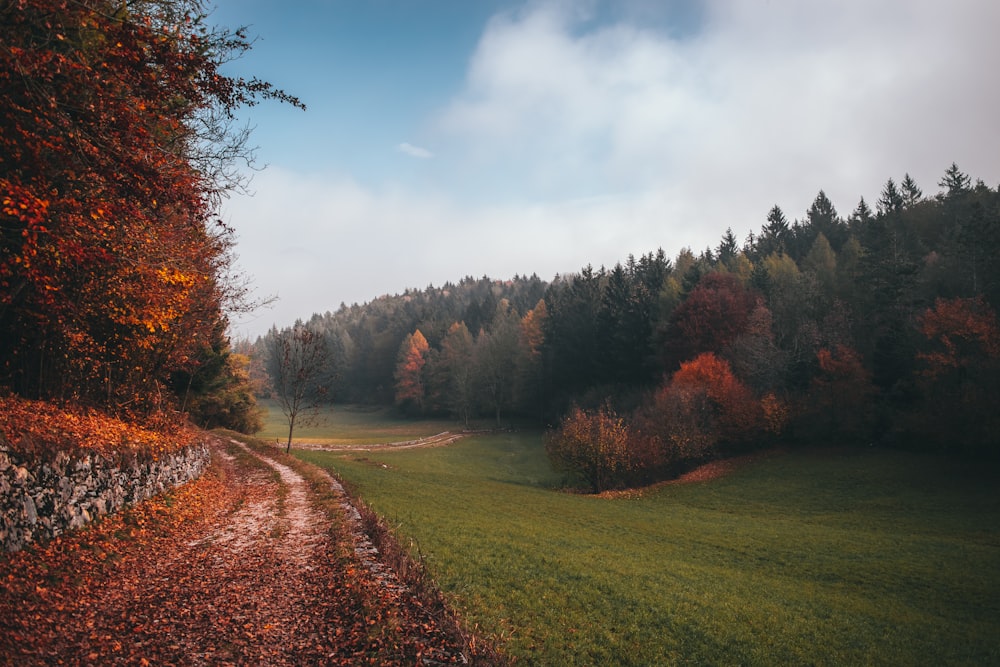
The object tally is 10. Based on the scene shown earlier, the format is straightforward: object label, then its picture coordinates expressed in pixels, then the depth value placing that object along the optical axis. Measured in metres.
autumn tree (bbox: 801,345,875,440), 42.97
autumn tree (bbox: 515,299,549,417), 82.31
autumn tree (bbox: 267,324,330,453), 32.75
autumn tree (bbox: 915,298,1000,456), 35.47
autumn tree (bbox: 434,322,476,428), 82.64
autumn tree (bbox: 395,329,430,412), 100.31
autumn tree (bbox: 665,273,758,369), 55.53
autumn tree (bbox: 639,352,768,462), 42.91
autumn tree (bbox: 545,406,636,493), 38.62
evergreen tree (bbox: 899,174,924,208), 83.44
